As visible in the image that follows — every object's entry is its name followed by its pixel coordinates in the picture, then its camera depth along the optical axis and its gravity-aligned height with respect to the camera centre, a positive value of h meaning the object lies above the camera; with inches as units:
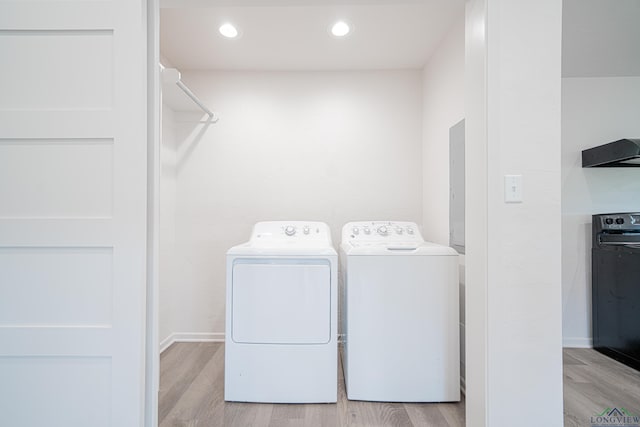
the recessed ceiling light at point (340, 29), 84.1 +50.3
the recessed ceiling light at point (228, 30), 85.7 +50.8
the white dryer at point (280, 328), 71.1 -26.1
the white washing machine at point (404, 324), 70.9 -25.2
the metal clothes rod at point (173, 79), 78.8 +33.9
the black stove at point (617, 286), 87.4 -21.6
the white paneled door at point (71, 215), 47.9 -0.1
